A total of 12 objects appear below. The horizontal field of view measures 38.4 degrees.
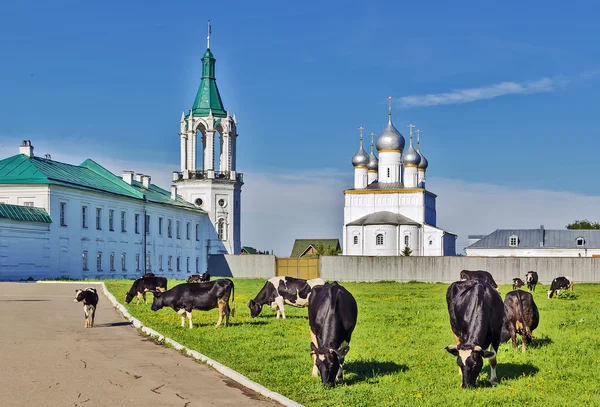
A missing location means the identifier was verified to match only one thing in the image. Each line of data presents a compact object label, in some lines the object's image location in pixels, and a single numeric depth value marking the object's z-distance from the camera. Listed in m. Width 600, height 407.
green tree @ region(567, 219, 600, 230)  146.75
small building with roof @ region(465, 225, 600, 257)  111.56
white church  100.25
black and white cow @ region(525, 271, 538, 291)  47.87
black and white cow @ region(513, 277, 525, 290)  42.71
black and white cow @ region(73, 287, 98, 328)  21.06
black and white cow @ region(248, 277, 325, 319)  23.84
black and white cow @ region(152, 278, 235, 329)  21.20
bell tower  89.25
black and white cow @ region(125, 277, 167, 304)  29.17
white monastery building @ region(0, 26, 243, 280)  55.97
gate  64.38
